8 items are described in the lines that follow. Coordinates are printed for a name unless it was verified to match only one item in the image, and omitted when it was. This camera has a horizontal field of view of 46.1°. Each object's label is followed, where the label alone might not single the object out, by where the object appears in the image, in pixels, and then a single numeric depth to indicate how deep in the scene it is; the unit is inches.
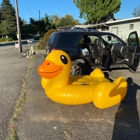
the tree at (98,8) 1125.7
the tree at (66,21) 2485.2
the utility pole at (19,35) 618.2
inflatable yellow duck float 131.2
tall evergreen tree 1844.2
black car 223.8
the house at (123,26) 718.5
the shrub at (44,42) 655.8
